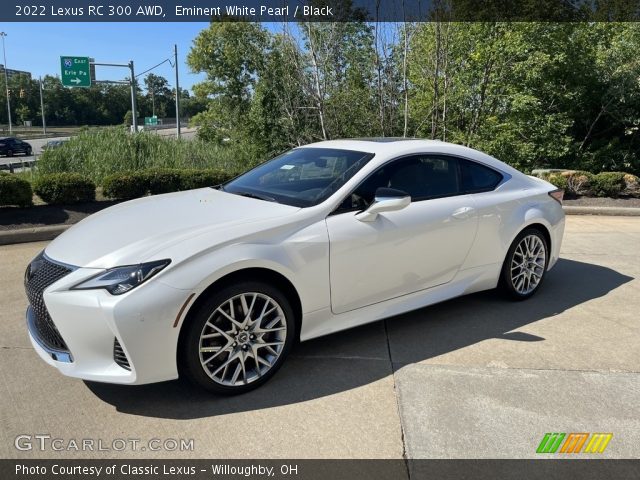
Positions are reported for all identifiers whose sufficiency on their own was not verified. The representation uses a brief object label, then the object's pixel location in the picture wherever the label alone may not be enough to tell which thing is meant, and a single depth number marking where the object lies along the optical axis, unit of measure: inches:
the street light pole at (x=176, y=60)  1307.8
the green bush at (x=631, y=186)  428.8
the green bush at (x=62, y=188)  312.7
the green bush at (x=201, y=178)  353.7
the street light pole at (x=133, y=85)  1250.0
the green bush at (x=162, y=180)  345.4
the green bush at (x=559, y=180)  418.0
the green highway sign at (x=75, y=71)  1128.2
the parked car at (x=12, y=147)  1560.0
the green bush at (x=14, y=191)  296.0
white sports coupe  108.8
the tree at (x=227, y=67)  780.6
